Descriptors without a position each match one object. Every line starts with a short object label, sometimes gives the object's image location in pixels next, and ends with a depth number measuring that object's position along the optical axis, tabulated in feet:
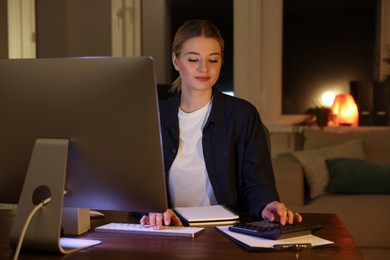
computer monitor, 4.14
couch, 11.00
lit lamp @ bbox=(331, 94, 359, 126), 14.44
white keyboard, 4.82
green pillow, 11.65
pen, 4.33
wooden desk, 4.21
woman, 6.28
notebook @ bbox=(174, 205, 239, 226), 5.18
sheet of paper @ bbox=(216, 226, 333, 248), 4.39
